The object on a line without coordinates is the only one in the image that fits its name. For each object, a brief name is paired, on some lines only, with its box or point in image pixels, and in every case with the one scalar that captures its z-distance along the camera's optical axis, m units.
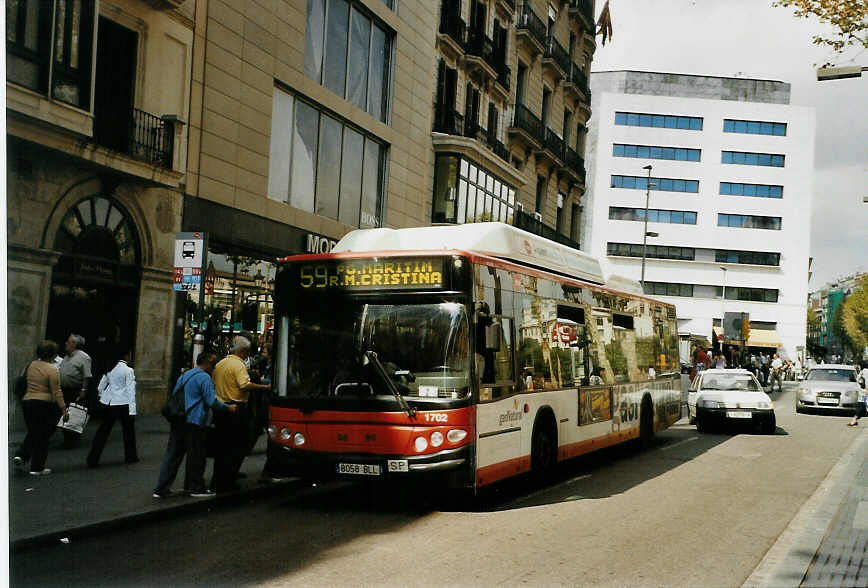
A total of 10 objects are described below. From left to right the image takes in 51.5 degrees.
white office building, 71.44
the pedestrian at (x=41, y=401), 10.65
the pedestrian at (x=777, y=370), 44.06
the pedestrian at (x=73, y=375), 13.35
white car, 20.36
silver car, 27.62
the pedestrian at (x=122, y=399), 12.30
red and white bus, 9.47
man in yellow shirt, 10.52
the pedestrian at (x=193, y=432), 10.02
